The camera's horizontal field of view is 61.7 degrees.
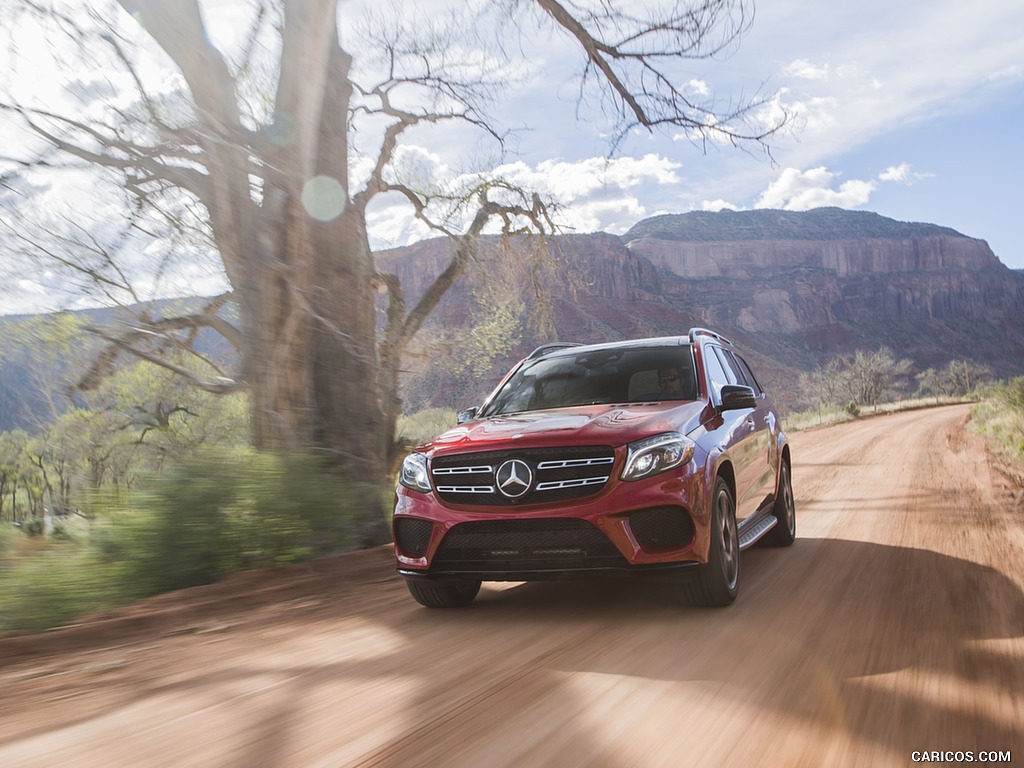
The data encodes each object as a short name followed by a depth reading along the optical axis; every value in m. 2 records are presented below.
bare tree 8.57
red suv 4.66
